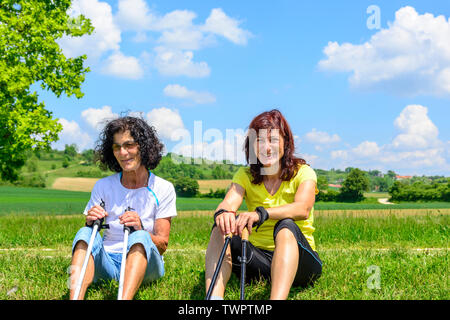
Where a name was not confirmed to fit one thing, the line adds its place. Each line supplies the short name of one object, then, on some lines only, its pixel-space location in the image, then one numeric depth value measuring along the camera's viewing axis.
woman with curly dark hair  3.58
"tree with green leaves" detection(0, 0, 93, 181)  11.57
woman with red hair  3.21
